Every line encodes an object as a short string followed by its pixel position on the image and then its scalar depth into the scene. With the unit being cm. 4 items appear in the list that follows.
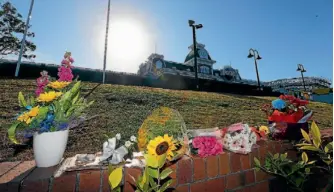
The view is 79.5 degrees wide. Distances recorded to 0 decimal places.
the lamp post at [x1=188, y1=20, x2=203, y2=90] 1466
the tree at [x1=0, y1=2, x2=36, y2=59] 1859
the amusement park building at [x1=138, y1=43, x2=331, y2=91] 3073
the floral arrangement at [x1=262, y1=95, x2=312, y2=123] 184
